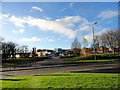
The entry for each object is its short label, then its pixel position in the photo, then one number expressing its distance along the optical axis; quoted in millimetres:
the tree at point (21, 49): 29814
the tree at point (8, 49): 22246
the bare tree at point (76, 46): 25922
